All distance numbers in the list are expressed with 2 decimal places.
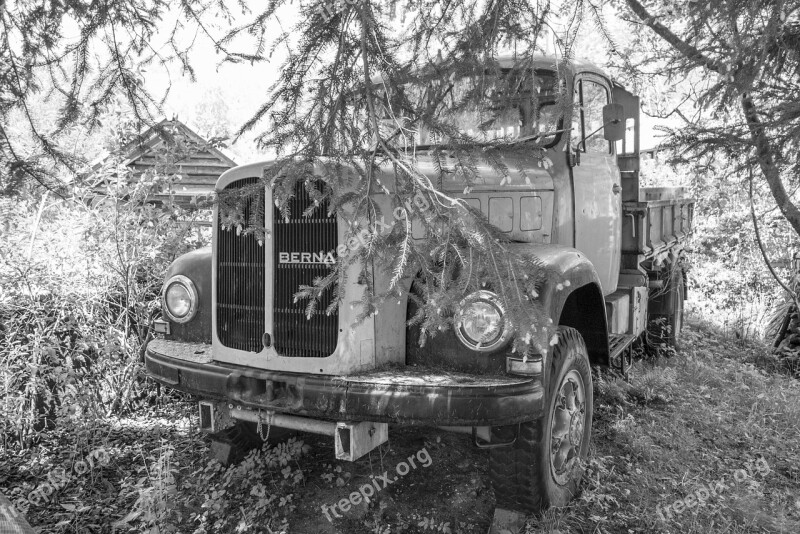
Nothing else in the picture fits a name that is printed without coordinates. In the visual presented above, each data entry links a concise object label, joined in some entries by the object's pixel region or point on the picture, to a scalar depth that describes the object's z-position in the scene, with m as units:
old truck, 2.73
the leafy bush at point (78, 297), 4.38
